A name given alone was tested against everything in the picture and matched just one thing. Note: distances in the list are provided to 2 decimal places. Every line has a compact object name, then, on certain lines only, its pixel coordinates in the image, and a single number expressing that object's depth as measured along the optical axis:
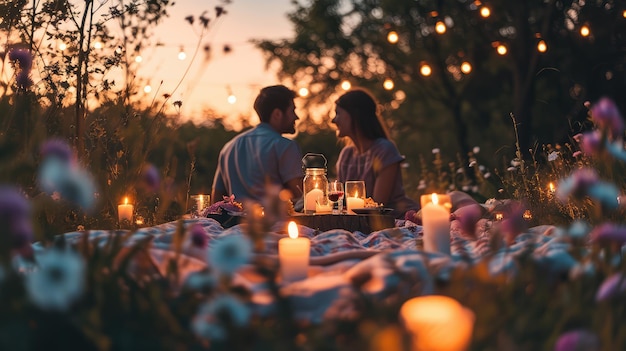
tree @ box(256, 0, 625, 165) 13.09
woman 5.96
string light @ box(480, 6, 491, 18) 10.12
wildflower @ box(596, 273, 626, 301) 1.84
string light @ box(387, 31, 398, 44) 10.21
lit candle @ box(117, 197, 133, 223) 4.07
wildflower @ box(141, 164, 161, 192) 1.97
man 5.58
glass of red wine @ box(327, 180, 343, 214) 5.01
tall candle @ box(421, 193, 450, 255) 2.83
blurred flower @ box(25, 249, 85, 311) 1.51
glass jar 5.12
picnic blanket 2.14
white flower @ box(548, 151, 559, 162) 5.25
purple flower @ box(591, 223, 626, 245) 2.00
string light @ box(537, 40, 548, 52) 9.32
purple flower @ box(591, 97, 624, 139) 2.26
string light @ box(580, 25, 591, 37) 10.14
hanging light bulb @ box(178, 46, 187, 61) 5.17
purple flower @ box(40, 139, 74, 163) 1.69
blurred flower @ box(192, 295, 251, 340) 1.58
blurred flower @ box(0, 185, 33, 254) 1.53
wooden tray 4.85
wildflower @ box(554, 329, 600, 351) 1.58
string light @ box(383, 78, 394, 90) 10.45
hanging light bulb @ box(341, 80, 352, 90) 10.55
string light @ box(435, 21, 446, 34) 10.31
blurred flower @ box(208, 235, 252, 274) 1.60
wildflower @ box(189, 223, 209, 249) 1.94
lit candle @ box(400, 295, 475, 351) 1.48
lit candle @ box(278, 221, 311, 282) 2.41
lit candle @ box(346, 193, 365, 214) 4.99
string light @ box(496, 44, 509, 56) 9.99
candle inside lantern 5.12
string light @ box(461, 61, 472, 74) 10.58
